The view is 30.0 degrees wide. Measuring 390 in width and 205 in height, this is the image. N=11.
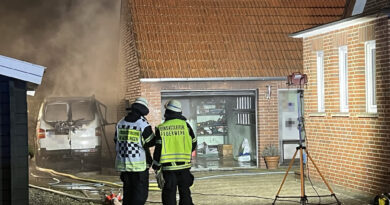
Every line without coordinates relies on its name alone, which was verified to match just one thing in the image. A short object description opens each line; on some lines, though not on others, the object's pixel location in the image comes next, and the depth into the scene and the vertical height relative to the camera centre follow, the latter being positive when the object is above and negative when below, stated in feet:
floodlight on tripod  44.61 +2.38
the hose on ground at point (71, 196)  45.95 -4.77
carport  36.73 -0.84
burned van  69.51 -1.18
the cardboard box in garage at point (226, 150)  77.97 -3.30
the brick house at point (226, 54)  67.36 +6.28
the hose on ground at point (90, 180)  52.03 -4.64
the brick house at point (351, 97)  45.88 +1.48
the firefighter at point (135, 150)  36.17 -1.48
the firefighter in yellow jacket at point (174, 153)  35.70 -1.61
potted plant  68.18 -3.50
